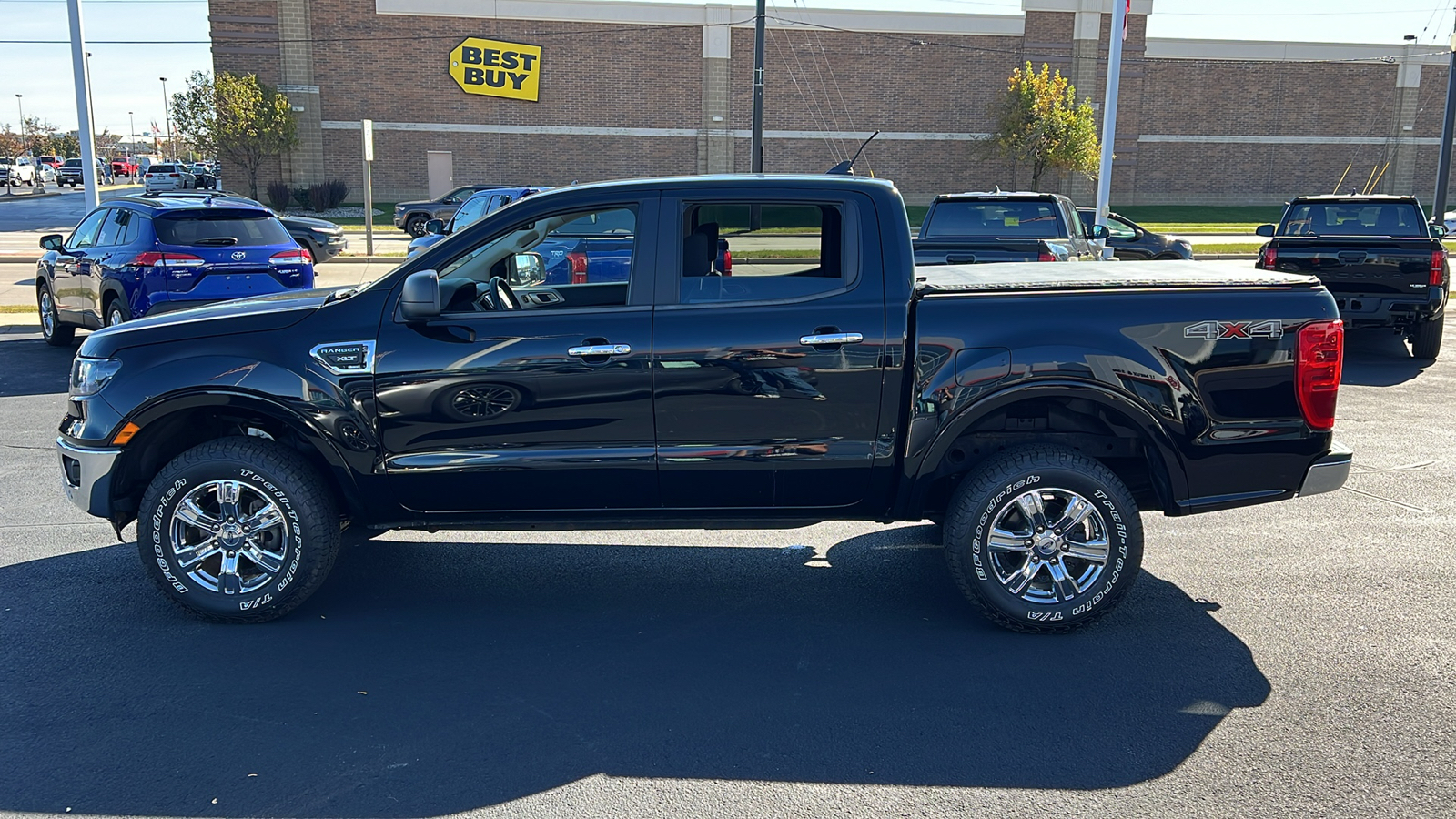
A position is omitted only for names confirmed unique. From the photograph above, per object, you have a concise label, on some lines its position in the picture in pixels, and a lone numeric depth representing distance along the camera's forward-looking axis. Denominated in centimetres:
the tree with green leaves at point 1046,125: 4172
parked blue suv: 1117
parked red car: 9044
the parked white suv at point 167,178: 4903
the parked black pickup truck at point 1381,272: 1179
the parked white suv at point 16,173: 6462
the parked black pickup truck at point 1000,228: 1227
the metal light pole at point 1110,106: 2042
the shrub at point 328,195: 4166
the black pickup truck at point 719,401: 476
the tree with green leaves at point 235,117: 3984
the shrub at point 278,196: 4138
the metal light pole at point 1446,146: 2500
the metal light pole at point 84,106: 1800
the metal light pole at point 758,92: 2644
